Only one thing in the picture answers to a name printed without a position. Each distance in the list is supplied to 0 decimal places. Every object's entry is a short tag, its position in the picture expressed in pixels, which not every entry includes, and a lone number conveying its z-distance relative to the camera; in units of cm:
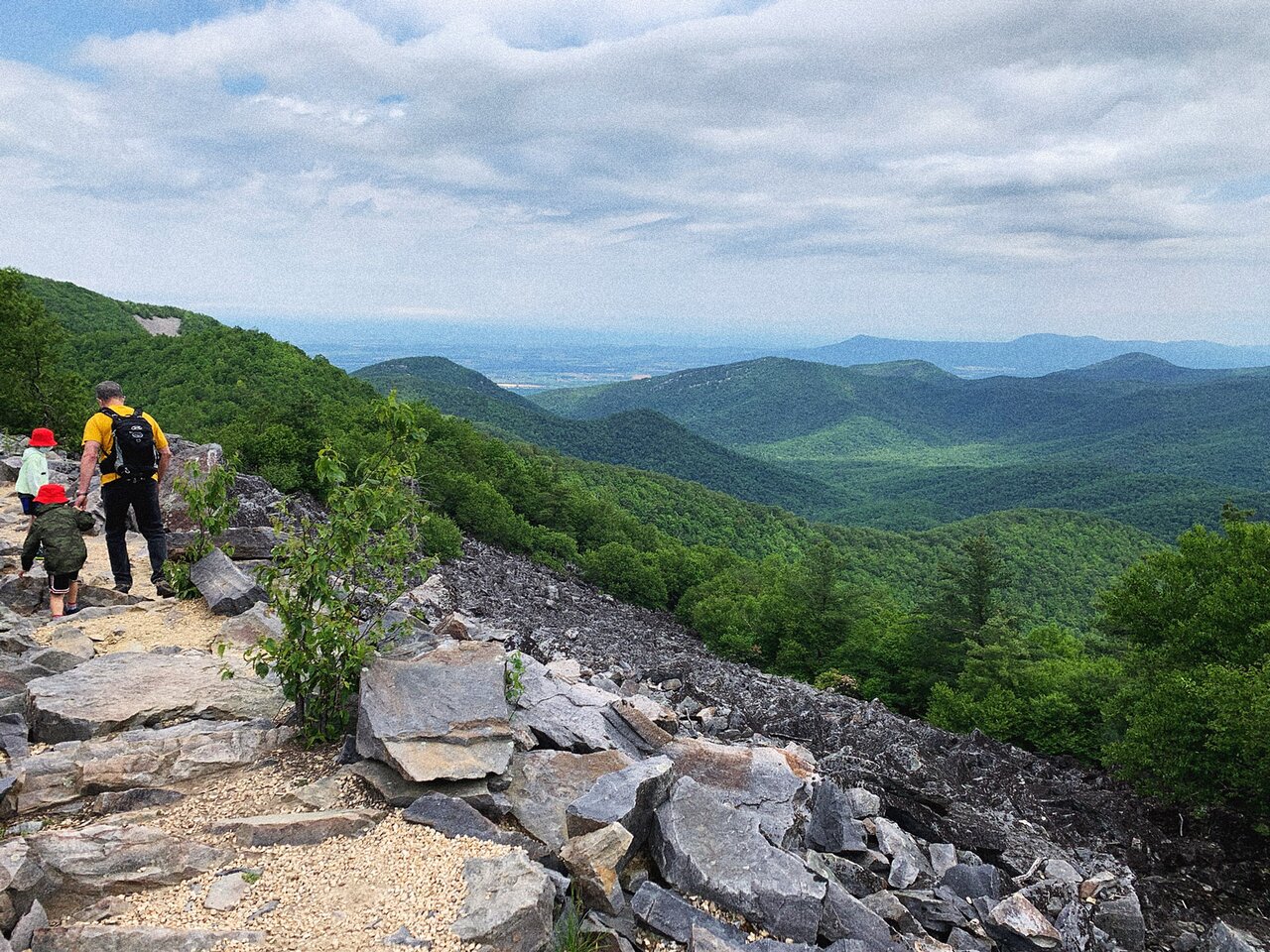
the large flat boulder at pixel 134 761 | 628
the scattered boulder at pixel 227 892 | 523
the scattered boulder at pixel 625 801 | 627
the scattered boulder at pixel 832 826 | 771
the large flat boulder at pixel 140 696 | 725
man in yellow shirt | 1040
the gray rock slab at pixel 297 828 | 596
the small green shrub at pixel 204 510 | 1148
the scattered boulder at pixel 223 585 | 1062
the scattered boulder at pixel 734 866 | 595
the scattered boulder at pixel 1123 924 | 827
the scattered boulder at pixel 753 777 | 768
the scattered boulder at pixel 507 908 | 503
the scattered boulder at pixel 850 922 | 613
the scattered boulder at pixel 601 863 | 570
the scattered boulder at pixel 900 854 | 756
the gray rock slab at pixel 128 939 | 469
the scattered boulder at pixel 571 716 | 834
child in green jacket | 998
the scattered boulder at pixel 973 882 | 792
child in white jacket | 1164
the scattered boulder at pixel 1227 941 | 788
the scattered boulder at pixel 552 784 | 672
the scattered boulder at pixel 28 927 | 464
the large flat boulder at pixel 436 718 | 670
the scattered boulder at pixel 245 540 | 1293
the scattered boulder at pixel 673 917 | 564
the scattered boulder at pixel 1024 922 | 729
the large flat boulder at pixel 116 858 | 527
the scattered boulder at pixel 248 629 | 973
